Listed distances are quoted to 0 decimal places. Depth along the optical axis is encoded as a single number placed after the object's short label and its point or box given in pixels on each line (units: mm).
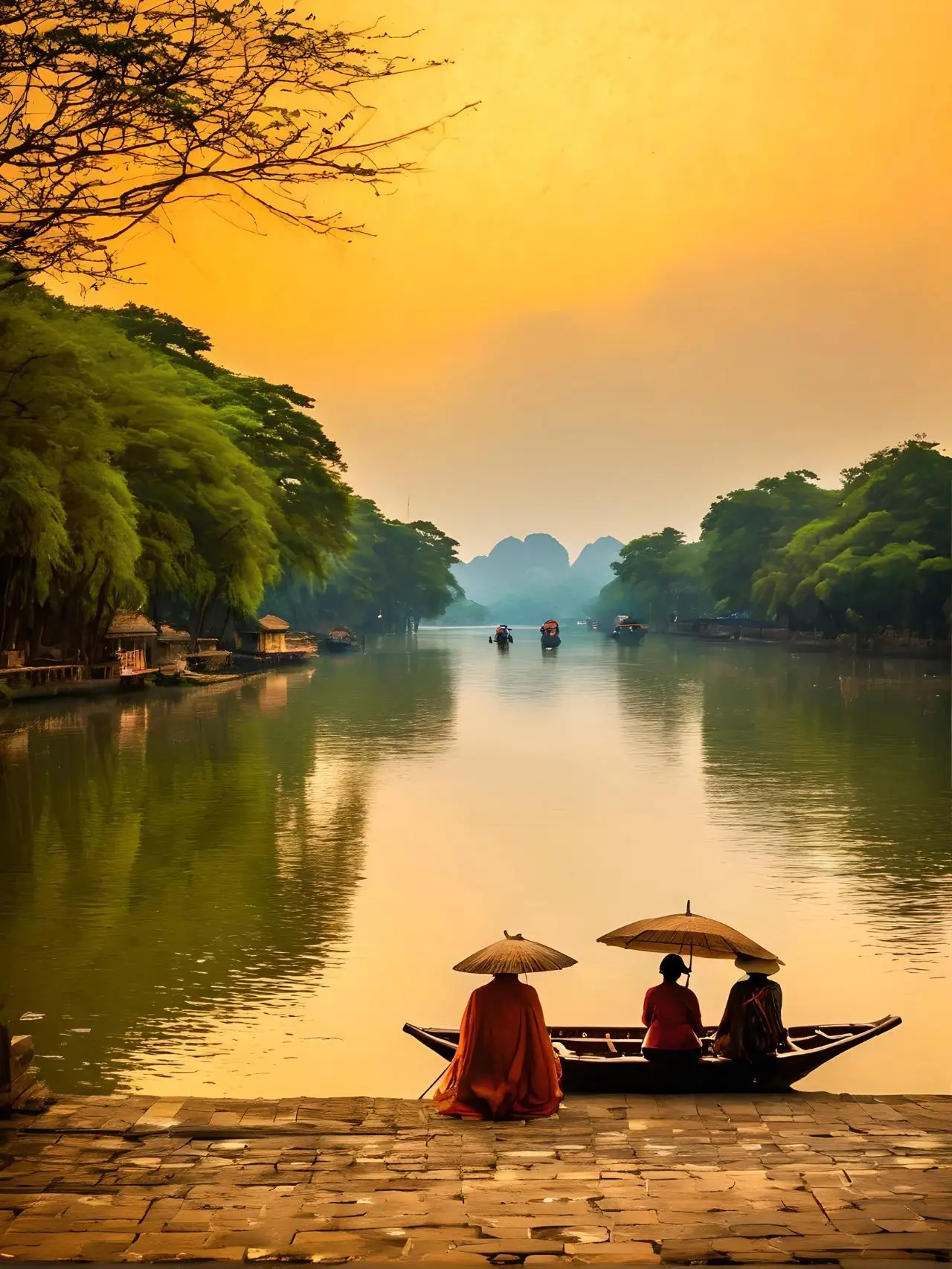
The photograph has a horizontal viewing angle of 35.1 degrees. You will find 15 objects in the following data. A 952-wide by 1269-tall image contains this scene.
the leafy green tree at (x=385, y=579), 136750
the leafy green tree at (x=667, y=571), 185500
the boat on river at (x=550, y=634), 127125
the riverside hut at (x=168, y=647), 66725
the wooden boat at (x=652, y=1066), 10648
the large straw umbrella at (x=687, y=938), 11133
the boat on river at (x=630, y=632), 144875
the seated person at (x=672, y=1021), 10594
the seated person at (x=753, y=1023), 10703
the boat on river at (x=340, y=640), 110188
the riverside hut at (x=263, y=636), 86000
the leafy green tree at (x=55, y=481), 42594
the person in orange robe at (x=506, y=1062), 9750
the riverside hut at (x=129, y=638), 61125
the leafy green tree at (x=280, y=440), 76125
